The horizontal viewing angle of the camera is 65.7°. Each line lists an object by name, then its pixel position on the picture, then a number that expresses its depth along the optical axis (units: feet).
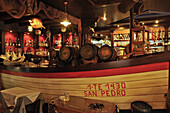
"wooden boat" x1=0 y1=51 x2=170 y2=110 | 7.06
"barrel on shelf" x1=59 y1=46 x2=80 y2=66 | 10.80
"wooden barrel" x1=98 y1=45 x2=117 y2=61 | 9.44
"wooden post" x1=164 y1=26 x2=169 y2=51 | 24.68
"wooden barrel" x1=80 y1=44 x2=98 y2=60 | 9.71
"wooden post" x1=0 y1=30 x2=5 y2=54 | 22.44
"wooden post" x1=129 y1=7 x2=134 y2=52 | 10.58
